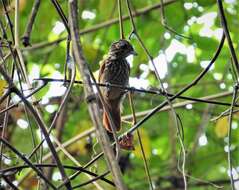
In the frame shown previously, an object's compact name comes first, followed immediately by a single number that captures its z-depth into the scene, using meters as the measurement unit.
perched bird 8.30
